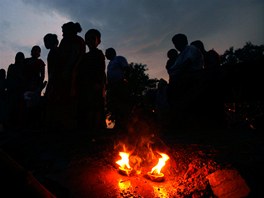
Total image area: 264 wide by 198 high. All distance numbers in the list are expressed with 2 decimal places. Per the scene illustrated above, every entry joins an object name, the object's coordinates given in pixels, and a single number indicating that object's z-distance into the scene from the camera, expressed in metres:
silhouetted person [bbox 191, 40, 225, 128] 4.11
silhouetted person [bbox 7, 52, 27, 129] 5.54
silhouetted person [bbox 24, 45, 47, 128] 5.13
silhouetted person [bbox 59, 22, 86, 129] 4.51
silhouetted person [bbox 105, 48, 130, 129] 5.49
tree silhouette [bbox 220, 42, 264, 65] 21.21
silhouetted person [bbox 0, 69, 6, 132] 5.84
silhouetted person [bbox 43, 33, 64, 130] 4.49
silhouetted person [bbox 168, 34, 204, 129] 4.37
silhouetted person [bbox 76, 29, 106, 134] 4.67
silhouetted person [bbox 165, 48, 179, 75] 6.05
